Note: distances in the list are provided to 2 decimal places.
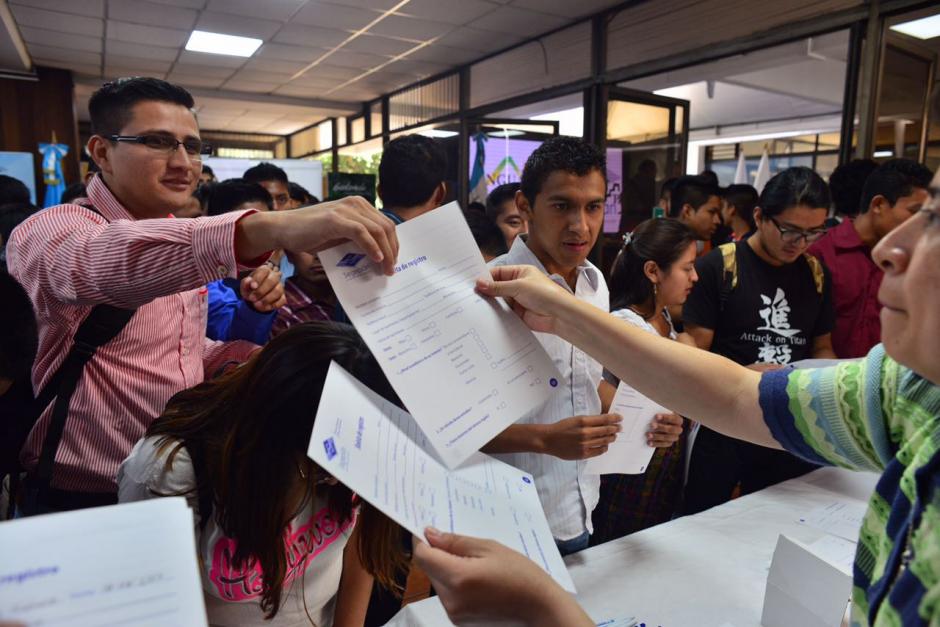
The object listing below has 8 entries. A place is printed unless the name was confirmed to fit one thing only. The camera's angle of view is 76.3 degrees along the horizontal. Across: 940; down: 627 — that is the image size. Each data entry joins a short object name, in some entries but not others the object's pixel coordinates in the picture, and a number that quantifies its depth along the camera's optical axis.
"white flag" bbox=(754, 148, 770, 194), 5.82
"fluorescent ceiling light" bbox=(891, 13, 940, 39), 3.04
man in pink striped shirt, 0.80
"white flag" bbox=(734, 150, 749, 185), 6.95
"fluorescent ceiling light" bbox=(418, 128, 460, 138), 7.13
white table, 1.05
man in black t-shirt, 2.02
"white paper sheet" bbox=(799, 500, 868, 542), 1.35
